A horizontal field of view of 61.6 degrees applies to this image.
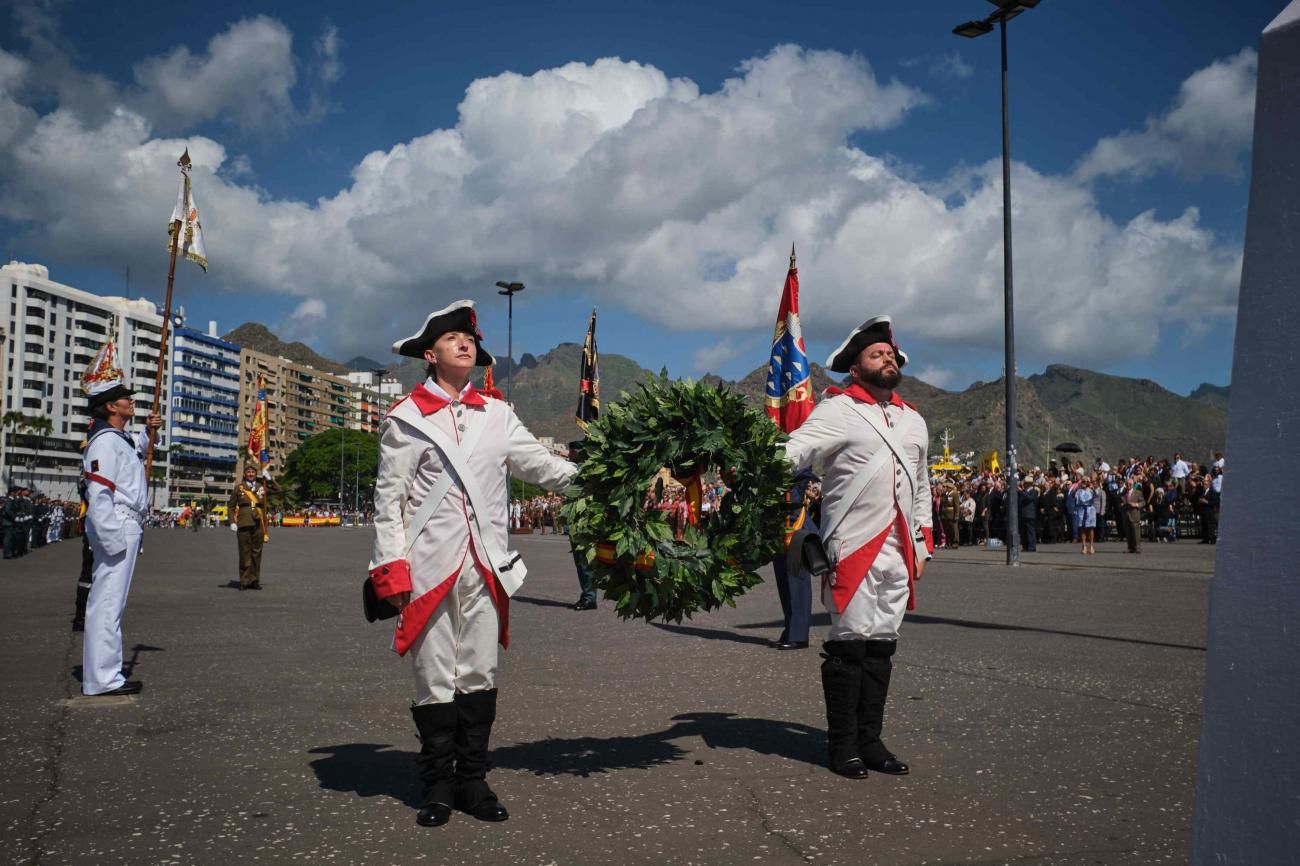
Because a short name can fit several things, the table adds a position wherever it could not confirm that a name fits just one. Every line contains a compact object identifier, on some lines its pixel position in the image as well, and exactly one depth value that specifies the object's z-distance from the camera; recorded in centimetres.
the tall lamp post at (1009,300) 2208
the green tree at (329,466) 14462
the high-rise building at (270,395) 18775
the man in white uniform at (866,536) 552
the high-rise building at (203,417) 16688
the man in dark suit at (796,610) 1037
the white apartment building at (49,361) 13138
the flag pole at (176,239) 1130
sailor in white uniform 784
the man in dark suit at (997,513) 3325
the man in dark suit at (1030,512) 2856
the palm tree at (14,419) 12312
